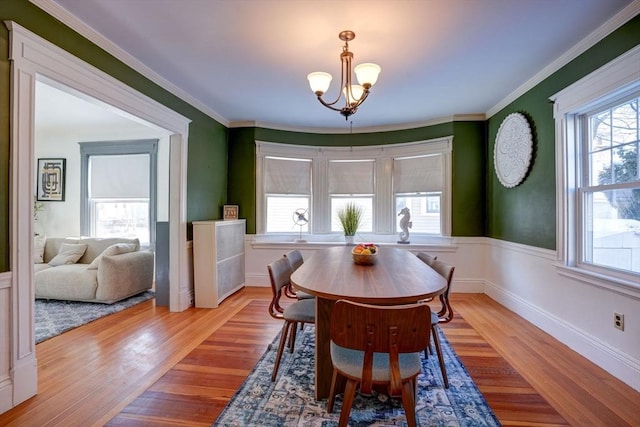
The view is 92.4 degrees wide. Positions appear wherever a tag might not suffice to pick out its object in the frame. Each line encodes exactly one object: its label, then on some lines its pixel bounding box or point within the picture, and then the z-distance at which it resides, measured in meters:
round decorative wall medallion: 3.25
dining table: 1.48
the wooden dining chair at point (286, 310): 2.05
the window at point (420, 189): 4.49
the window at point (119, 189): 4.85
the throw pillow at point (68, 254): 4.19
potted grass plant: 4.52
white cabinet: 3.63
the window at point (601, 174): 2.15
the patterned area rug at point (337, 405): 1.69
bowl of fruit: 2.25
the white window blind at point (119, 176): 4.88
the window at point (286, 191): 4.83
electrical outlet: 2.13
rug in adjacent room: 2.97
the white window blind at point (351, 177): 4.91
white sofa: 3.73
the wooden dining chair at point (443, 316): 1.97
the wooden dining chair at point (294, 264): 2.45
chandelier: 2.06
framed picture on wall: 5.02
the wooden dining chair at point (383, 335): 1.24
